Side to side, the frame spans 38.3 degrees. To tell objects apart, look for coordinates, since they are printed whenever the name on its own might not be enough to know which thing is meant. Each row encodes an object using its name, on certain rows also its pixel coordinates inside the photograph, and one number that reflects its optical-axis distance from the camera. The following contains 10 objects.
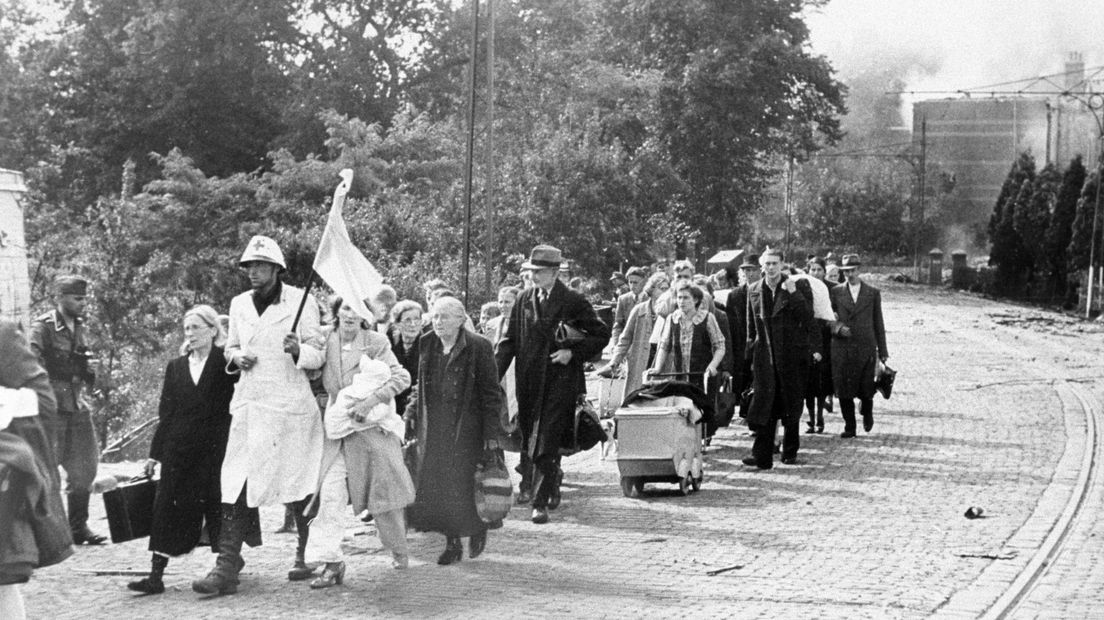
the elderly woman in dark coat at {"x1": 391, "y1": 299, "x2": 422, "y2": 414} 11.52
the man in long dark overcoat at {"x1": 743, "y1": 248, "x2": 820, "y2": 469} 14.01
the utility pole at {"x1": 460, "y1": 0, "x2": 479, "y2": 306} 22.36
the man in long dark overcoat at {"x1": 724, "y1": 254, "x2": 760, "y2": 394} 15.60
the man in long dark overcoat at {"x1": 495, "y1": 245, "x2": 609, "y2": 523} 11.53
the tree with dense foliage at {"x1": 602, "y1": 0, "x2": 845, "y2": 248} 49.47
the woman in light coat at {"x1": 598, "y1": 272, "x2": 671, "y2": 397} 14.80
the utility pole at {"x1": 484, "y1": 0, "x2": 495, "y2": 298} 23.53
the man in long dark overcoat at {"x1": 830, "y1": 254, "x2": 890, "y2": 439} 16.61
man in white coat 8.93
